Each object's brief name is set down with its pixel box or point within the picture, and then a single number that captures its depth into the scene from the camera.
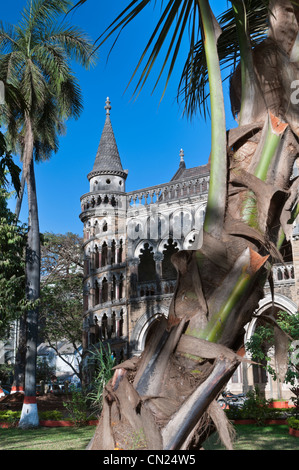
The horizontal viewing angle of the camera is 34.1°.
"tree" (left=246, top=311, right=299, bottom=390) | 13.57
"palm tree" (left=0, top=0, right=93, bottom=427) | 16.59
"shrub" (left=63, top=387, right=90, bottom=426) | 15.77
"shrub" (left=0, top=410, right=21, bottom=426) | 16.75
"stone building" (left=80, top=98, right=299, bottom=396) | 23.94
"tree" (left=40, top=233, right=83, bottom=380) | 30.84
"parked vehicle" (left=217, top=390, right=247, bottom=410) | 18.68
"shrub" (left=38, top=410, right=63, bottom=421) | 17.59
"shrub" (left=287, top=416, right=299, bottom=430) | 12.37
